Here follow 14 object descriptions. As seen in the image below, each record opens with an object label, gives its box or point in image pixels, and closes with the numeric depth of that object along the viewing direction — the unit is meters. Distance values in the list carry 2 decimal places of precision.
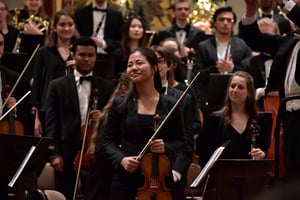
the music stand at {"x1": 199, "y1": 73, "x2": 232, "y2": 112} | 12.87
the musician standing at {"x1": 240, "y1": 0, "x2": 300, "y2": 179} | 8.59
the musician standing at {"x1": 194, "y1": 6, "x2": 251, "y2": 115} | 14.79
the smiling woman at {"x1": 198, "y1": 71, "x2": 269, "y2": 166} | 10.67
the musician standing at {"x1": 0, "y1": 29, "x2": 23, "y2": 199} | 12.22
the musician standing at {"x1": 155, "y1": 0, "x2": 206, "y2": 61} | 16.42
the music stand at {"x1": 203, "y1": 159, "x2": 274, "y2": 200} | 8.12
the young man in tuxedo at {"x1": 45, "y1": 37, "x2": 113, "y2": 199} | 11.95
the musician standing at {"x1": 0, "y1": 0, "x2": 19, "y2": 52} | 15.49
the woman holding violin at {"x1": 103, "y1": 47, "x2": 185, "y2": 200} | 8.81
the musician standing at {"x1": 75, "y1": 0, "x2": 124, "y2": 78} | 15.94
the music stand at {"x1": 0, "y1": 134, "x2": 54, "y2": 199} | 8.84
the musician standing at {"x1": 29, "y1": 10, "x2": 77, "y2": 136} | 13.74
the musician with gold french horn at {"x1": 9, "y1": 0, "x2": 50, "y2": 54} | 15.26
